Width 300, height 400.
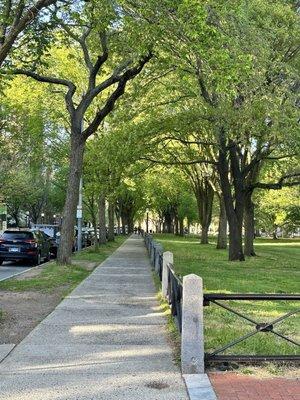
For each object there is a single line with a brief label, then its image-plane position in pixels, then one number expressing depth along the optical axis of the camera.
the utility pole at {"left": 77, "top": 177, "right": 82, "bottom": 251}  28.62
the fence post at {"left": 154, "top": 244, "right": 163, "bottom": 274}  16.92
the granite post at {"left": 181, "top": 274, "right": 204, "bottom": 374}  6.16
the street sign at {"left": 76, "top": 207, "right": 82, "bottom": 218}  28.55
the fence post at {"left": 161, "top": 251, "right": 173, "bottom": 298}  11.60
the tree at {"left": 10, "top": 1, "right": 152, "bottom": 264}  16.39
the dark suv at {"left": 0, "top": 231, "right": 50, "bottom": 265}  23.41
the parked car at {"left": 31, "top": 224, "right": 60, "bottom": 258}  29.52
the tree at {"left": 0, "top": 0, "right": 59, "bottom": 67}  8.88
